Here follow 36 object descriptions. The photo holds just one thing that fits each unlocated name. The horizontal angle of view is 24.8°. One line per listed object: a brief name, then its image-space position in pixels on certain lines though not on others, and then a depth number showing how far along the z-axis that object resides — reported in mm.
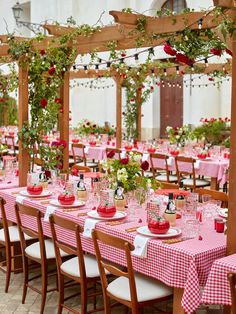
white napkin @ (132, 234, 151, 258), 4070
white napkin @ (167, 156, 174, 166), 9530
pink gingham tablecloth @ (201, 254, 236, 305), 3551
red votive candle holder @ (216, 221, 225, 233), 4332
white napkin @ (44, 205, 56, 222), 5192
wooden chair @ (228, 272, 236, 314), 3100
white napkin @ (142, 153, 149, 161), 10312
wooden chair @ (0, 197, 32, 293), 5320
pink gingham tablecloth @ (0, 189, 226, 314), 3713
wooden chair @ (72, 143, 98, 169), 11633
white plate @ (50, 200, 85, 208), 5246
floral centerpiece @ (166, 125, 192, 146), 11039
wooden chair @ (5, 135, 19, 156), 13923
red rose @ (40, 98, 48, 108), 6812
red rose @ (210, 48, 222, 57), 5191
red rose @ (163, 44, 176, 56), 4859
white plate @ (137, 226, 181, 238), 4141
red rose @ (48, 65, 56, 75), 6875
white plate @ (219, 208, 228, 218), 4723
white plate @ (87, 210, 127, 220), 4715
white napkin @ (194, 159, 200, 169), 9038
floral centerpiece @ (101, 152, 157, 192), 5383
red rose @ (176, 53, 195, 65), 4906
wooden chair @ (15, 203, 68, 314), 4758
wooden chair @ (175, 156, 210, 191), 8750
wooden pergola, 3789
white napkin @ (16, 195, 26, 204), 5748
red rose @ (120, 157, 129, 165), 5469
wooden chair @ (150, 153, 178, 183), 9305
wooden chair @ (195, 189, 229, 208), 5443
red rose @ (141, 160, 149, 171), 5521
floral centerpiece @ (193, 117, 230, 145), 13445
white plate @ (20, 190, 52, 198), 5807
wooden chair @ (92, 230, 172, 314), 3801
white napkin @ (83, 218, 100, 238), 4583
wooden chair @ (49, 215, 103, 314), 4289
